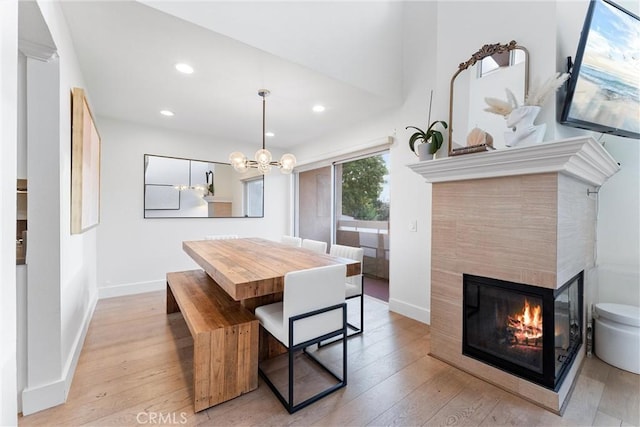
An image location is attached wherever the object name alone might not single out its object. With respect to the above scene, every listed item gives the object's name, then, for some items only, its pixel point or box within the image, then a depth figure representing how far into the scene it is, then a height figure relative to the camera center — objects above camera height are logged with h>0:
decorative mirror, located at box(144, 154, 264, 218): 3.94 +0.33
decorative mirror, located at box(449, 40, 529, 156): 1.95 +0.97
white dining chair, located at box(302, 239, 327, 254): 3.11 -0.40
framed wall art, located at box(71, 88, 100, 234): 1.91 +0.35
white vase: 1.71 +0.56
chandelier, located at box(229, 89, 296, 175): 2.80 +0.53
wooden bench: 1.62 -0.88
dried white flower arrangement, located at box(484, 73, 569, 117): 1.63 +0.75
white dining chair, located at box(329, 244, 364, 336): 2.67 -0.73
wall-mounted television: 1.73 +0.94
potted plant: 2.46 +0.65
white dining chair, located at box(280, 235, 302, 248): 3.48 -0.39
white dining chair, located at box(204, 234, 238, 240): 3.89 -0.40
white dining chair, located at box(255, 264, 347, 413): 1.60 -0.68
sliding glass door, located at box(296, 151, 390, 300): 3.66 +0.06
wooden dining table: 1.61 -0.40
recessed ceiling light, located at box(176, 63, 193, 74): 2.30 +1.22
